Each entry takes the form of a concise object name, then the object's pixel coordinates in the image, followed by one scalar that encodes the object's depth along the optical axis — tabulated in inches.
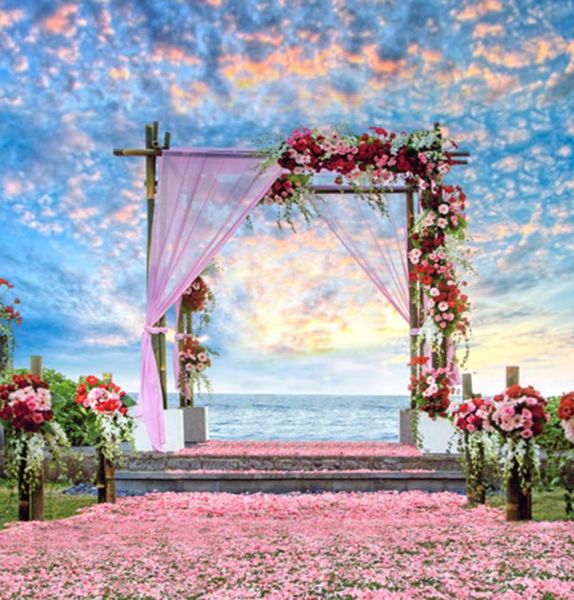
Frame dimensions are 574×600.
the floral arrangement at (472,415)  304.9
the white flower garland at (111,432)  328.2
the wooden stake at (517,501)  276.1
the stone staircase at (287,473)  365.1
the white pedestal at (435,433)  397.7
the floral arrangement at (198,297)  487.2
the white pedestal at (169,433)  404.8
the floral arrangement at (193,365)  485.4
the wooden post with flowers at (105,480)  332.8
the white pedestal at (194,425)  487.2
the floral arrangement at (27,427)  285.6
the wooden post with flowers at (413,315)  431.5
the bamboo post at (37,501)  295.1
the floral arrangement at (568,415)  261.3
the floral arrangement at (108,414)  328.8
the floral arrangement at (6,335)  409.7
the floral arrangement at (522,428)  272.2
